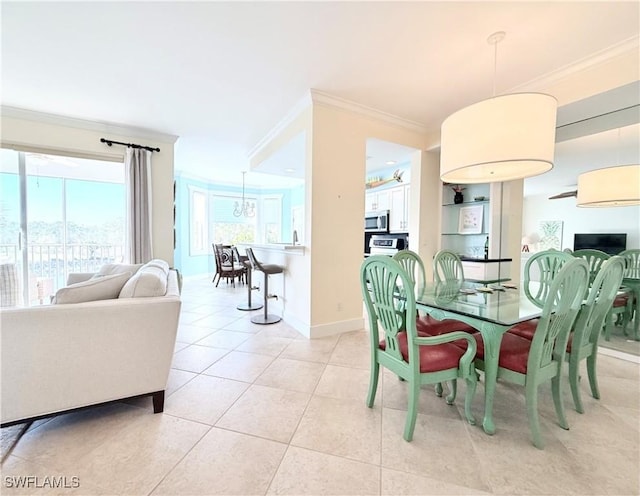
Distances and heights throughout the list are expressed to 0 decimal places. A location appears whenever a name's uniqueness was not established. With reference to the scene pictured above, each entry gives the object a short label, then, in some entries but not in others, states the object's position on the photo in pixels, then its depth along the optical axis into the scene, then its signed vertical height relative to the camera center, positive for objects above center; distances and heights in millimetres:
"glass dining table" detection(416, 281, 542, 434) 1573 -450
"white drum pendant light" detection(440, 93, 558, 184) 1539 +644
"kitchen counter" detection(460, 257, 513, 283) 3580 -377
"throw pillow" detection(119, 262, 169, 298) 1720 -326
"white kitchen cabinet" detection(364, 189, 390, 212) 5352 +785
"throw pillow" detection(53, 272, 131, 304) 1588 -340
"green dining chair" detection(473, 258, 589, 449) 1441 -650
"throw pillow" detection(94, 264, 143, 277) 2923 -362
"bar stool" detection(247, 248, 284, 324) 3512 -446
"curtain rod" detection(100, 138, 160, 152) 3838 +1327
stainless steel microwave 5301 +358
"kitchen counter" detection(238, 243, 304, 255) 3212 -126
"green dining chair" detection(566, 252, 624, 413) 1638 -473
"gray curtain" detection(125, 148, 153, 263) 3955 +460
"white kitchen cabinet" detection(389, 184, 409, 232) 4914 +564
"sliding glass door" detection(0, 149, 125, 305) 3531 +259
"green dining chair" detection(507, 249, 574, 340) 2387 -275
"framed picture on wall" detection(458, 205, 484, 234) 3872 +298
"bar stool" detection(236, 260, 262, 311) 4113 -1091
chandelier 8039 +854
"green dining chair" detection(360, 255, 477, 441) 1507 -647
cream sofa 1431 -665
